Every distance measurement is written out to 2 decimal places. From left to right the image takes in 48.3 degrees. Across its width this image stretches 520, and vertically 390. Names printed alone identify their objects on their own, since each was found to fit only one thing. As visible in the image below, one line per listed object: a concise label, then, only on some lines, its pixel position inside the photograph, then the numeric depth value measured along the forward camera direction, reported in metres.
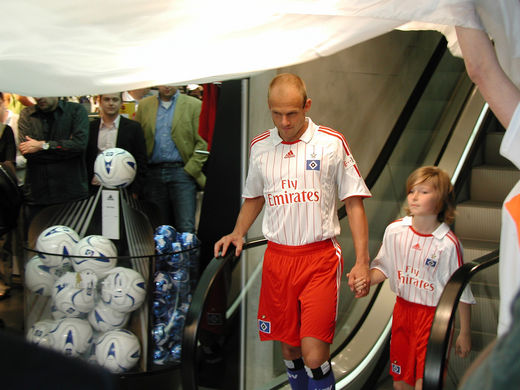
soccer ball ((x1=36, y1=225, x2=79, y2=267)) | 3.44
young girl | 2.84
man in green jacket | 5.13
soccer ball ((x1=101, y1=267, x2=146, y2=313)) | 3.36
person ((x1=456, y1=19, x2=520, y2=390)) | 1.54
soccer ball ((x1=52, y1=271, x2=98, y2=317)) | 3.36
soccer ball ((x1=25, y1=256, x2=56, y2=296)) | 3.48
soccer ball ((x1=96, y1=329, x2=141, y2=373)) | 3.34
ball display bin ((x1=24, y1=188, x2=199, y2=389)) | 3.36
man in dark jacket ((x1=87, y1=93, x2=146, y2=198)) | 4.96
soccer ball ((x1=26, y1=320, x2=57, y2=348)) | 3.35
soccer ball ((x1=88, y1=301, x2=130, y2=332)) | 3.38
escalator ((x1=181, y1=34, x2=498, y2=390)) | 3.00
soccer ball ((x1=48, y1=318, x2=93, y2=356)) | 3.31
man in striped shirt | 2.67
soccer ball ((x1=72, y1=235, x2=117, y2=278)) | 3.36
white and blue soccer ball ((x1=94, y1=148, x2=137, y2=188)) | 3.68
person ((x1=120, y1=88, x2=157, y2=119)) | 6.33
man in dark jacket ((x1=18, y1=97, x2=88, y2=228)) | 4.79
